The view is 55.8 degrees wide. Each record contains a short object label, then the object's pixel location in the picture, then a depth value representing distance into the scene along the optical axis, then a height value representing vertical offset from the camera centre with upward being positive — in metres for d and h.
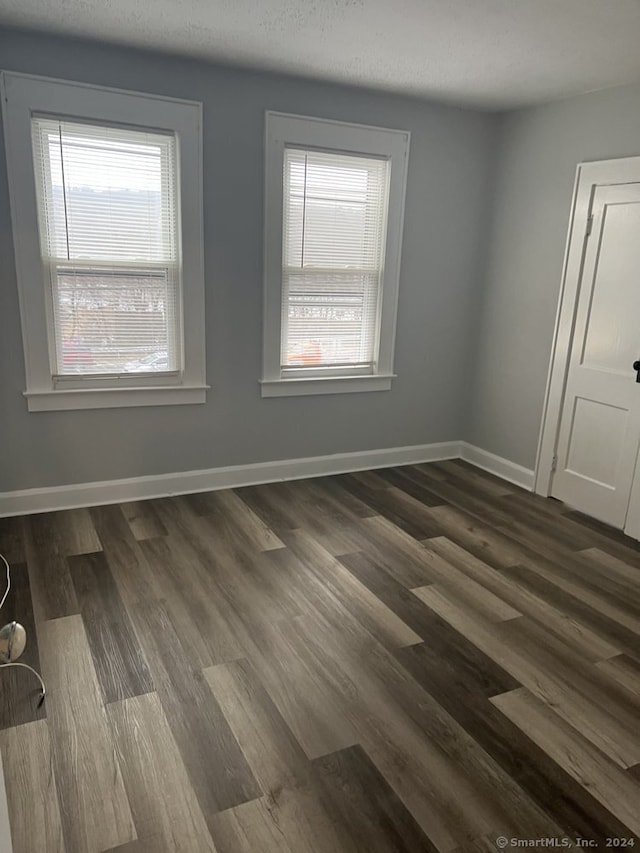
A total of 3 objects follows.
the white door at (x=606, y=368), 3.51 -0.51
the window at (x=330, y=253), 3.77 +0.13
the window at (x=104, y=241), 3.16 +0.12
